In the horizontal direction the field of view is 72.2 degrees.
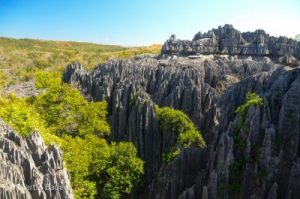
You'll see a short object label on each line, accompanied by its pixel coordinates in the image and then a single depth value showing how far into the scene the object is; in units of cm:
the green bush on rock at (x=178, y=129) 2098
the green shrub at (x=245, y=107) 1627
